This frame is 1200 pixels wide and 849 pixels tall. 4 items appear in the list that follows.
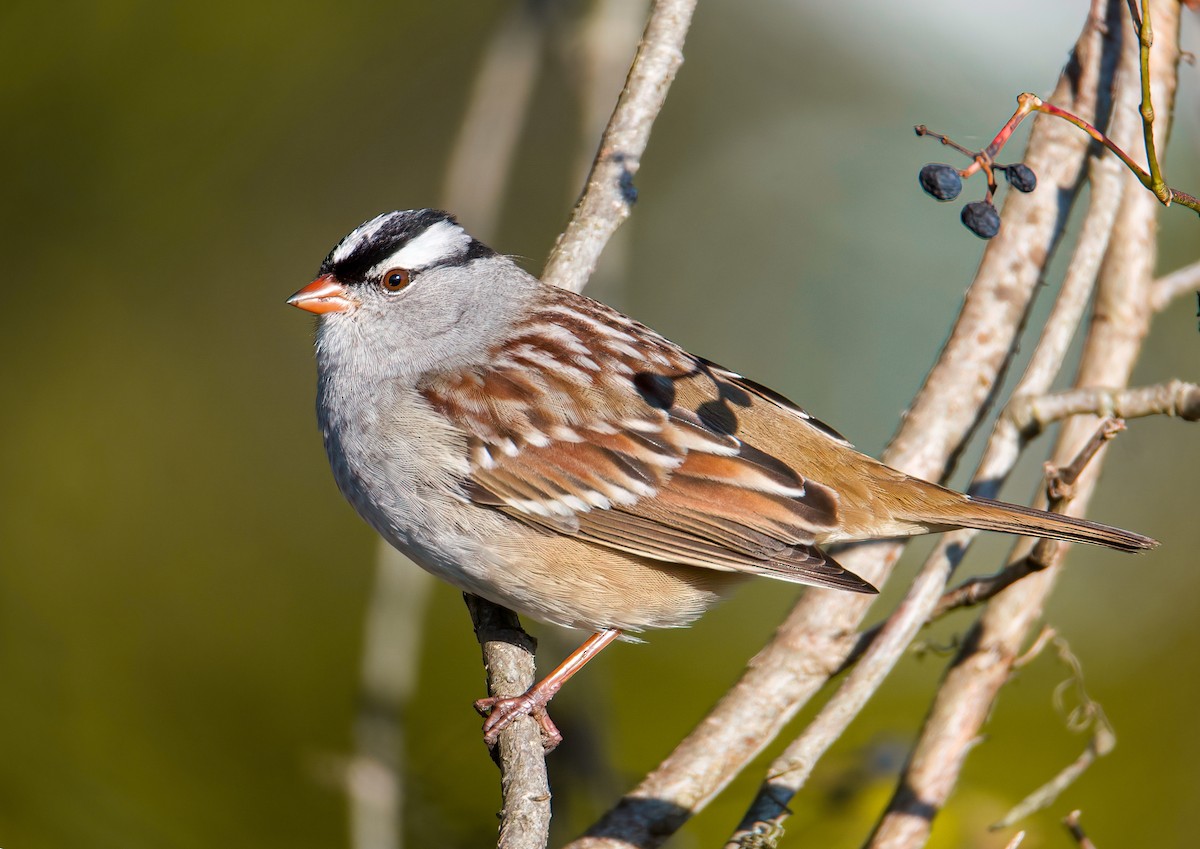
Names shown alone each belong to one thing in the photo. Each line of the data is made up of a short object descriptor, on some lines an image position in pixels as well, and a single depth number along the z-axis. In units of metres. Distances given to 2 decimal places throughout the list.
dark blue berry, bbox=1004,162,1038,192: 3.84
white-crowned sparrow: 4.95
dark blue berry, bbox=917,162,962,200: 3.81
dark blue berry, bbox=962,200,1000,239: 3.97
